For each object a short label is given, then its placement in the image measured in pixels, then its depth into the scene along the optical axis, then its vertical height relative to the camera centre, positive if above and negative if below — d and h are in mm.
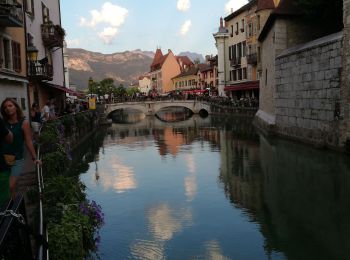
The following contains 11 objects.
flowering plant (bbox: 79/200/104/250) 6662 -1786
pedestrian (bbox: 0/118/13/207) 5398 -959
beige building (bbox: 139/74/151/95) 141250 +5644
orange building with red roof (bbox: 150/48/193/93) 107812 +7622
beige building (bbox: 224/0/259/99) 49244 +5473
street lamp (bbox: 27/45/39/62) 21719 +2570
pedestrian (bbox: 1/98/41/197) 5841 -347
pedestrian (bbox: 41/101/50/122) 19694 -479
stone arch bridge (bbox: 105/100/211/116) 59781 -792
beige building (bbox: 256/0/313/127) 26703 +3796
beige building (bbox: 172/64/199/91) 87844 +4283
